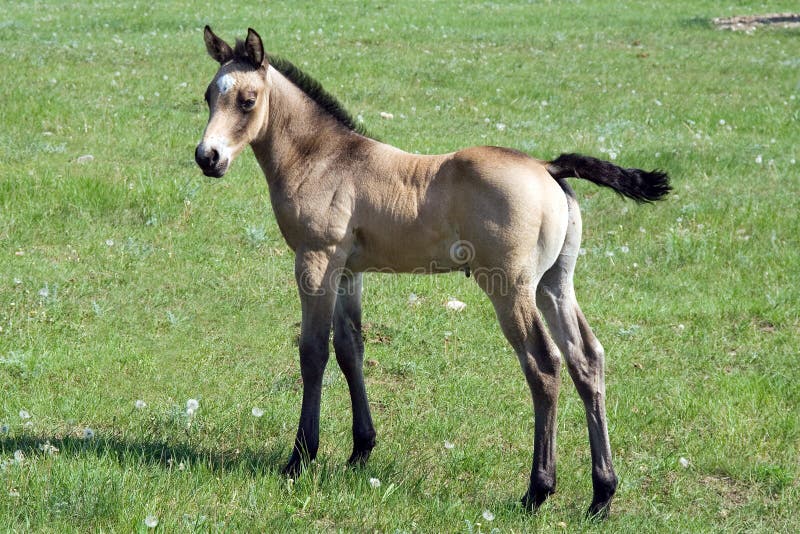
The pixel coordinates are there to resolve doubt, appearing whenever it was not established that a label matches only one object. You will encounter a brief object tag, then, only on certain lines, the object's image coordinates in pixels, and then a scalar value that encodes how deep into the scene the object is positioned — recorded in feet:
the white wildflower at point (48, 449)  33.40
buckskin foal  32.07
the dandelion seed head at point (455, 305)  52.90
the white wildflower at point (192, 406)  38.01
